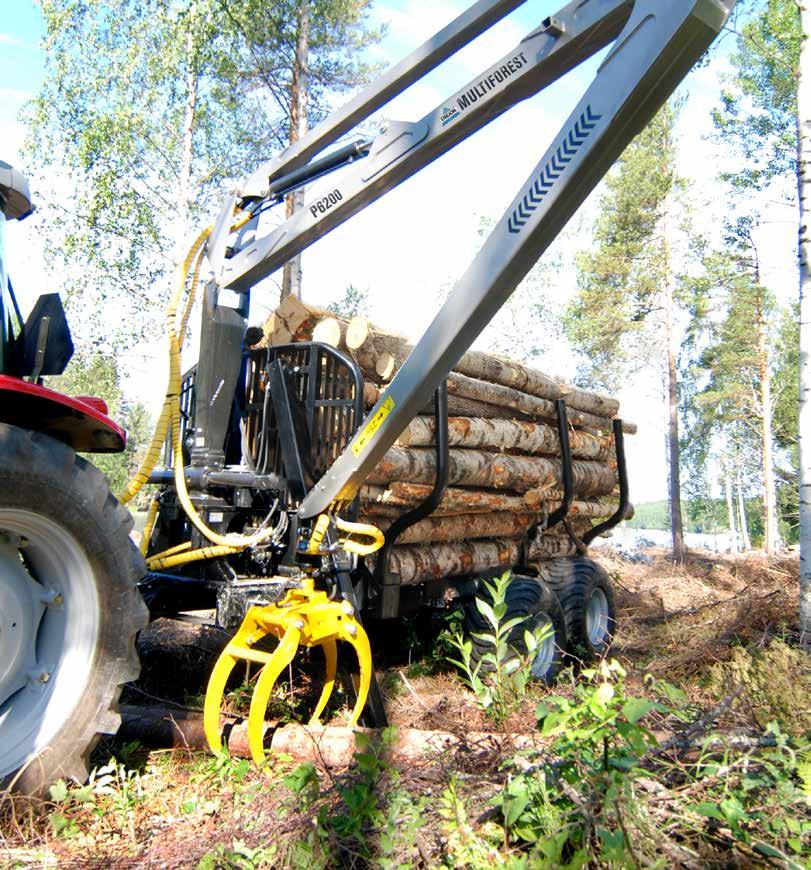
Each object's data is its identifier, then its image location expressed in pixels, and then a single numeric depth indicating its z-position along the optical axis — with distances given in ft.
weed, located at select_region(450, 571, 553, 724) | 10.24
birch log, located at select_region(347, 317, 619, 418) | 17.97
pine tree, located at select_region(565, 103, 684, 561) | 84.89
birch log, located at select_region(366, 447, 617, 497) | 17.96
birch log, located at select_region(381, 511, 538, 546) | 19.64
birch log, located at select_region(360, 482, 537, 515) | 17.95
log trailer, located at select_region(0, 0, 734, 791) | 10.80
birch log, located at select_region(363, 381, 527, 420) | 17.75
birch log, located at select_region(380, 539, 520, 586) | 18.88
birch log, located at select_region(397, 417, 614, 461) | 18.90
